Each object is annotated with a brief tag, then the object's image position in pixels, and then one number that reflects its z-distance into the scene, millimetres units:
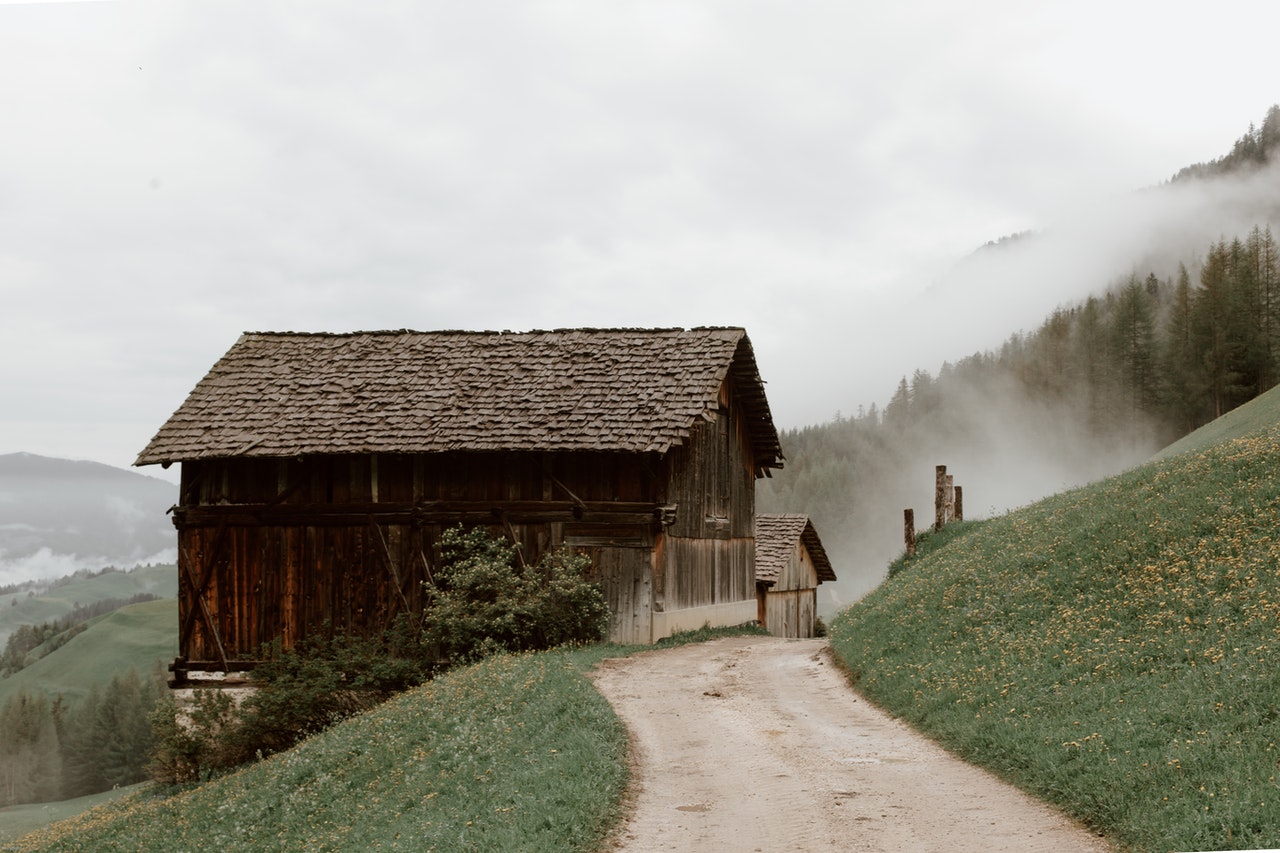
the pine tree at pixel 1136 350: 91562
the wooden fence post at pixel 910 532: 30289
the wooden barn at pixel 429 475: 24609
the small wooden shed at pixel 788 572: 41875
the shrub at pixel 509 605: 22984
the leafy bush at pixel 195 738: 23469
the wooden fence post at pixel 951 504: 31781
